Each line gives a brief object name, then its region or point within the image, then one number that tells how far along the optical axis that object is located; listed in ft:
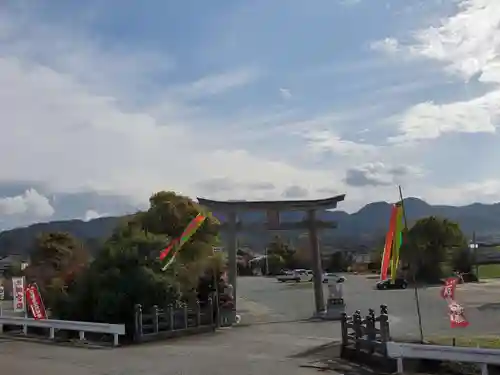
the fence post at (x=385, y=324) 44.24
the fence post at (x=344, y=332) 50.60
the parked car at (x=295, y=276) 211.61
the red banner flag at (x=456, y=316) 45.39
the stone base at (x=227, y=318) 78.55
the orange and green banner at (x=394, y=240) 49.39
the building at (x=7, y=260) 106.98
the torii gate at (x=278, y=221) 87.61
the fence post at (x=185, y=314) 70.03
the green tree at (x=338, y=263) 273.13
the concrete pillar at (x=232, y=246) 87.51
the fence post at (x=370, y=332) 45.85
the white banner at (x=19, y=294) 76.33
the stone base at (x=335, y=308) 86.14
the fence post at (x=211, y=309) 73.92
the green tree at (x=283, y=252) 280.10
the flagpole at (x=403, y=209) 48.32
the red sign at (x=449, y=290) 47.95
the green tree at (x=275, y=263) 274.98
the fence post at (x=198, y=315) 71.97
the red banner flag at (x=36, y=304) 72.54
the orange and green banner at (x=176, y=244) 70.64
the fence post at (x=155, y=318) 66.13
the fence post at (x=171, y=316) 68.08
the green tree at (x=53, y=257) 103.04
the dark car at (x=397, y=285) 154.51
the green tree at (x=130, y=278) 67.67
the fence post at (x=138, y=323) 64.34
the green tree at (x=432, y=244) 184.34
